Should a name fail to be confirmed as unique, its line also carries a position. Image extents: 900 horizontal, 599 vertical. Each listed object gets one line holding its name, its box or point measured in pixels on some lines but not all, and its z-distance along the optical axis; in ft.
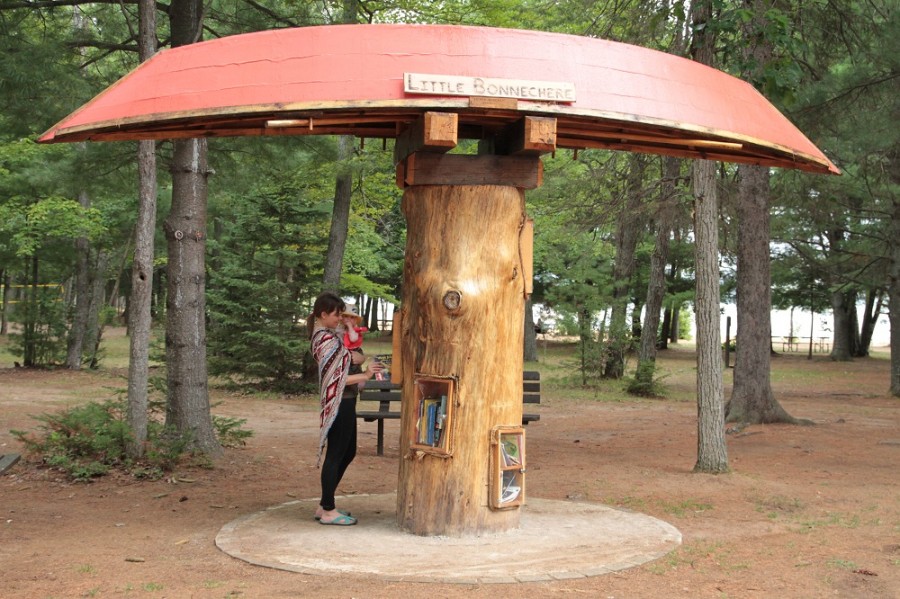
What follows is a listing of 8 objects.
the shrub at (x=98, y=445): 31.07
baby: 24.68
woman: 23.79
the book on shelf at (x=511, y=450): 23.02
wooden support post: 22.40
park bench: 37.25
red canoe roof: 20.03
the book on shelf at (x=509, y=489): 22.90
